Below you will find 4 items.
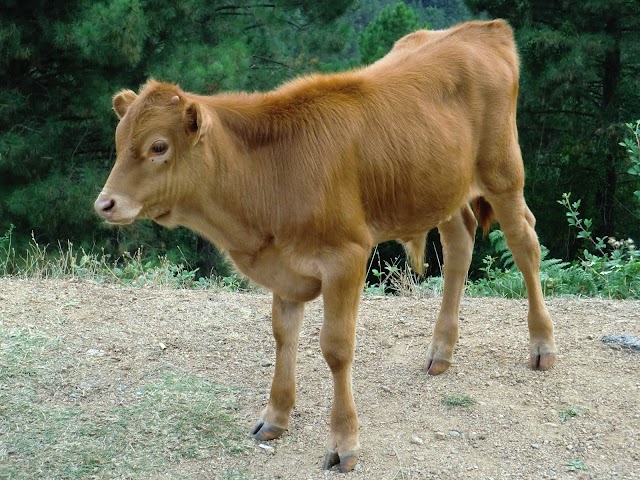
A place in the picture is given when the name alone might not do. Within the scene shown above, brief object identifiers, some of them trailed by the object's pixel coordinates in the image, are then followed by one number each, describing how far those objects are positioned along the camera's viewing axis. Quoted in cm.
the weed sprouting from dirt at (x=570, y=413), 491
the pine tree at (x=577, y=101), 1898
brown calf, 411
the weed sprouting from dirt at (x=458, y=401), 509
